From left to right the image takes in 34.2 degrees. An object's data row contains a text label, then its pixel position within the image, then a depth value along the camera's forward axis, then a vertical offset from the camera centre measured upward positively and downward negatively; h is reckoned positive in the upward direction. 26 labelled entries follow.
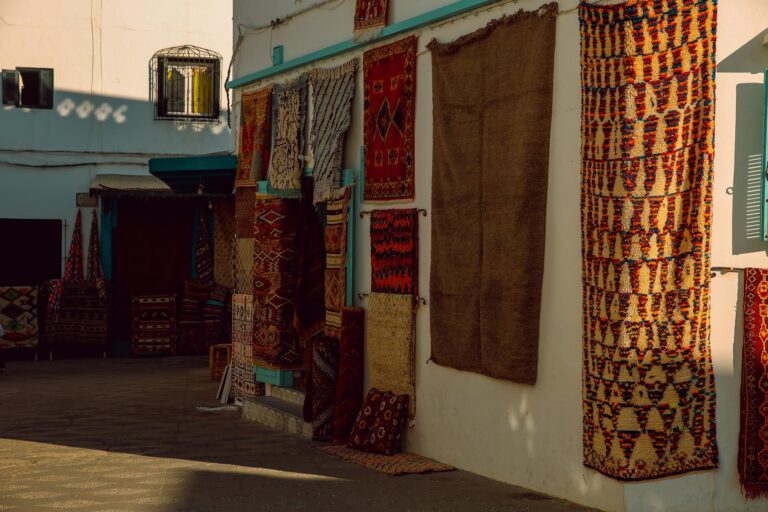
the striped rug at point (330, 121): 10.02 +0.86
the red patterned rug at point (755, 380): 6.84 -0.82
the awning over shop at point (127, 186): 17.20 +0.52
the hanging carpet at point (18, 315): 16.69 -1.24
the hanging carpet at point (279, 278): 11.10 -0.47
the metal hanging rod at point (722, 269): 6.89 -0.22
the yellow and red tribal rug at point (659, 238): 6.74 -0.05
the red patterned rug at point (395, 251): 9.09 -0.18
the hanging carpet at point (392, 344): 9.13 -0.88
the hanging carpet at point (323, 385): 9.79 -1.26
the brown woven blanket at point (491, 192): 7.64 +0.23
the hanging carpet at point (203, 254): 18.11 -0.43
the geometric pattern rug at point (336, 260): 10.02 -0.28
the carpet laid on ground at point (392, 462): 8.44 -1.65
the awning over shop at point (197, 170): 12.96 +0.58
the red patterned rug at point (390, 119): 9.15 +0.81
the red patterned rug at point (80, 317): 16.94 -1.28
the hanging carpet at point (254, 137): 11.52 +0.83
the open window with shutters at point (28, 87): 17.52 +1.92
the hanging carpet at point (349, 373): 9.60 -1.14
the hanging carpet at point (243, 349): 11.72 -1.20
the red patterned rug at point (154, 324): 17.33 -1.40
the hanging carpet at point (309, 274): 10.97 -0.43
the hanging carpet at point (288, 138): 10.83 +0.77
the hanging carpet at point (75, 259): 17.55 -0.50
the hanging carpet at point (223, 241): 17.98 -0.24
